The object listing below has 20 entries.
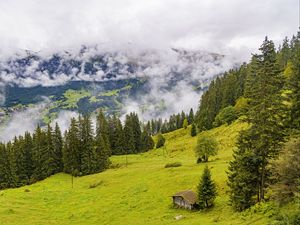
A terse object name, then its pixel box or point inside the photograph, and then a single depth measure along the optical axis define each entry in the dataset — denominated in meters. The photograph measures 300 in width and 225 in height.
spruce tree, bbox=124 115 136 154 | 120.48
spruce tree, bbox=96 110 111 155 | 114.49
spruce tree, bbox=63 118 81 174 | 99.35
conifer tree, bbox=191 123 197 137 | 125.86
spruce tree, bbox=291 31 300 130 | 34.11
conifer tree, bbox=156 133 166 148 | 126.86
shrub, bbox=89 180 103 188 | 76.90
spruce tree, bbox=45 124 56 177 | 101.01
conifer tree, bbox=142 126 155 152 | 127.36
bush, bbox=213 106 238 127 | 116.19
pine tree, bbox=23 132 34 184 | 101.82
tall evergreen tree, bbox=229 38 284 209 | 37.13
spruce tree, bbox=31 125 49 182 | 99.83
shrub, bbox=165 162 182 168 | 76.80
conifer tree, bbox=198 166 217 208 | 48.52
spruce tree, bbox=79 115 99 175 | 97.74
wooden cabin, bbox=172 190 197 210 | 50.47
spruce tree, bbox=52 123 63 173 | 103.42
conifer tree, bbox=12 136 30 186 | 99.58
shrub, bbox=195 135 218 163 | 76.00
